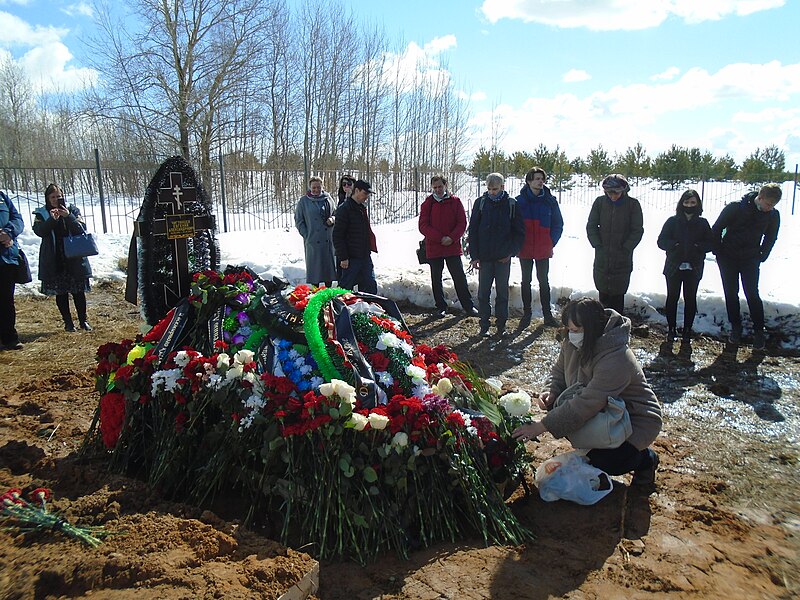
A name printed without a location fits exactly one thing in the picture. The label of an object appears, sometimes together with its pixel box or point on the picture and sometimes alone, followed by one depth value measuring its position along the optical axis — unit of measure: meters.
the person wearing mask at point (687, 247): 6.64
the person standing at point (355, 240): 7.09
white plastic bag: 3.37
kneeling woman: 3.33
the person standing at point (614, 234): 6.50
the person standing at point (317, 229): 7.75
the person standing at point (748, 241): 6.48
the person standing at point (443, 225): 7.75
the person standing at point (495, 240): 6.84
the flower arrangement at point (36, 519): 2.68
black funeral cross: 4.35
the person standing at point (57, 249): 6.79
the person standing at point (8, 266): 6.27
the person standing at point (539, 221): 7.48
